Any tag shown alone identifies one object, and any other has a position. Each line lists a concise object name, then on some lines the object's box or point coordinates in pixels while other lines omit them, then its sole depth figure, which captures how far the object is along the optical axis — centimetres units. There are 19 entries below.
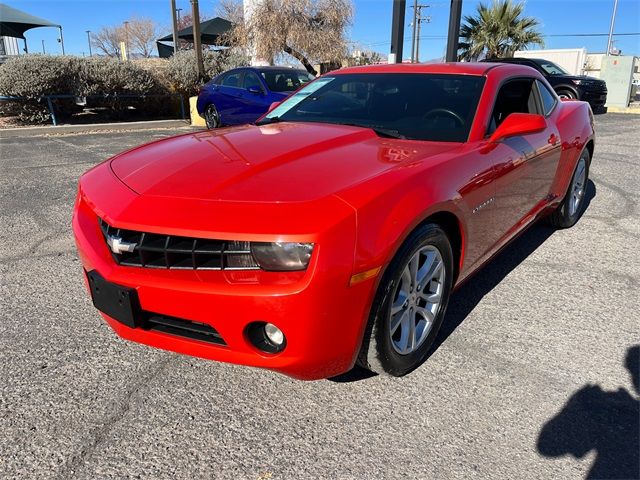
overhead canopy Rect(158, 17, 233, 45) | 2206
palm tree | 2473
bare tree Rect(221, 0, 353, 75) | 1939
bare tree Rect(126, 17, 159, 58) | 6169
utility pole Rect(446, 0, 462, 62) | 1489
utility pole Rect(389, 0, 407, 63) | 1420
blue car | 985
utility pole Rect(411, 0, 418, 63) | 4485
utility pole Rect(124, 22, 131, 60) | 6194
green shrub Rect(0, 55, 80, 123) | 1211
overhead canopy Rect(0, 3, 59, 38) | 1966
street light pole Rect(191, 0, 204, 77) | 1516
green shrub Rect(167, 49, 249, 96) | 1561
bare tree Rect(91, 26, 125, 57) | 6284
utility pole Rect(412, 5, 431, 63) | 5157
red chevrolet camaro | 188
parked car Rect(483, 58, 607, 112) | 1577
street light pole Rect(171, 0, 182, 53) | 1883
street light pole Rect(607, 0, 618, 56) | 4113
